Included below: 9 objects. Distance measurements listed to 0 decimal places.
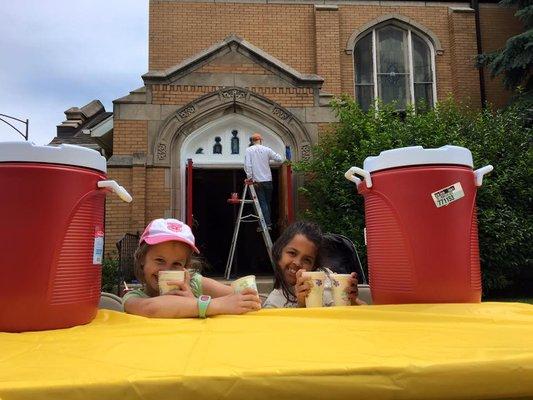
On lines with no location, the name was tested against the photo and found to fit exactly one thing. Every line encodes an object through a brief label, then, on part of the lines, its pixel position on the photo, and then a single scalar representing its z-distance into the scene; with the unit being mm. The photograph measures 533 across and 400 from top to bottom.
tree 11562
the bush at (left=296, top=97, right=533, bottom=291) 8695
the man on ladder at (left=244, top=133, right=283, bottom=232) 9328
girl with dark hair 2520
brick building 10016
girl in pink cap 1726
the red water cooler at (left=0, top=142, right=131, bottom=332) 1420
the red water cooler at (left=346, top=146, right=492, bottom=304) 1805
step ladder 9180
